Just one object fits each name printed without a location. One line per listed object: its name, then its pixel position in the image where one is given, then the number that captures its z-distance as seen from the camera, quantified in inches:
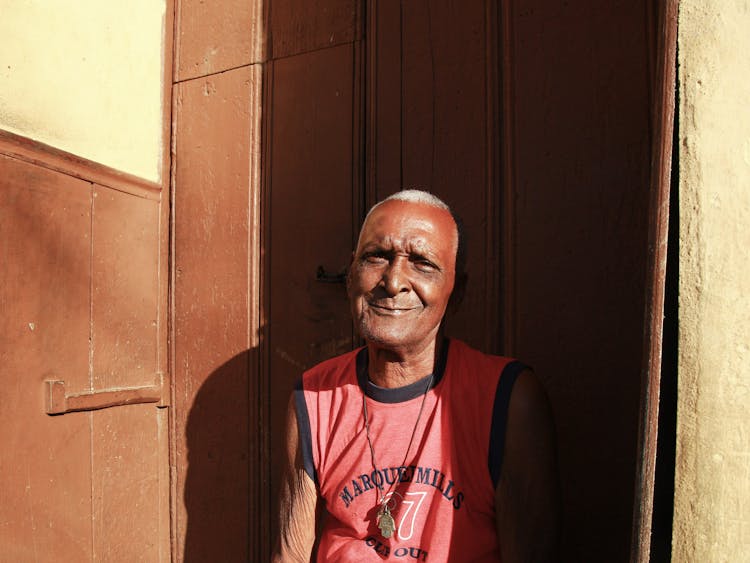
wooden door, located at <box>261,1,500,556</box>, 79.4
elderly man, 58.7
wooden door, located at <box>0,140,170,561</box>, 71.5
